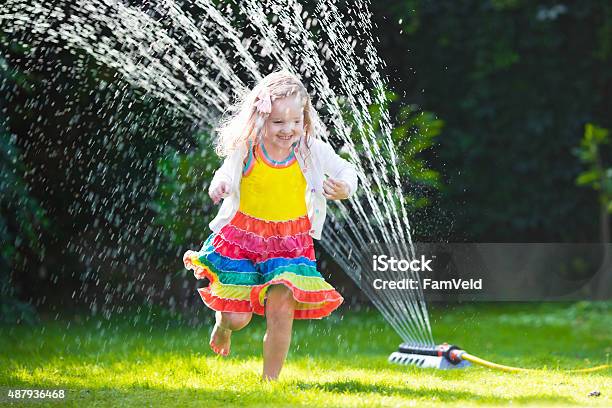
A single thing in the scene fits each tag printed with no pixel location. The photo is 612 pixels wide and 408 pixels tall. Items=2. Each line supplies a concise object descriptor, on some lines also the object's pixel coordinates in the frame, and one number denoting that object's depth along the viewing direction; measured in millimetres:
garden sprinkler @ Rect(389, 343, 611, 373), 7613
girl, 6227
